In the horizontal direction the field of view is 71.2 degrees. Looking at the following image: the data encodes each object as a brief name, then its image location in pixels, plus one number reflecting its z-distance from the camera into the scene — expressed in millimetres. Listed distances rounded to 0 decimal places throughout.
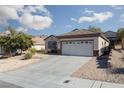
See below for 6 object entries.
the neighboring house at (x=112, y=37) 19708
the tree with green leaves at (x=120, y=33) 17863
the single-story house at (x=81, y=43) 11046
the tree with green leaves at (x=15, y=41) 12541
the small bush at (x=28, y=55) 10929
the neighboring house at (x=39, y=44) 20285
